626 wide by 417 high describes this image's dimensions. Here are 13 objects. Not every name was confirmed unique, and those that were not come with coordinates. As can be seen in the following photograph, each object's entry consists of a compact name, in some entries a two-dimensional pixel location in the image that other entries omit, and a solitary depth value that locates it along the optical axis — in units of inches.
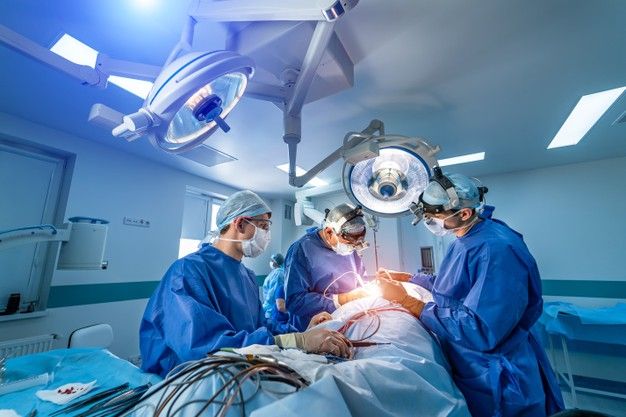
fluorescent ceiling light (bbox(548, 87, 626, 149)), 74.7
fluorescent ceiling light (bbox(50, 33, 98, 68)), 54.9
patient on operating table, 19.6
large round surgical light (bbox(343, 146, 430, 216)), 45.4
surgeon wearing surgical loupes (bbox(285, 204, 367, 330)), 70.2
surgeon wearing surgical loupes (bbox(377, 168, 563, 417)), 41.9
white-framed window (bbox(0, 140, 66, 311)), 89.5
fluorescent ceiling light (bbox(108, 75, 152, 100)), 67.5
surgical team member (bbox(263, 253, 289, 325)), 103.6
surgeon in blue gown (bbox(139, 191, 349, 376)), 38.2
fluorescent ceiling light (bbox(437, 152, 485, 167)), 115.4
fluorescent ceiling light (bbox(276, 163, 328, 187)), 127.2
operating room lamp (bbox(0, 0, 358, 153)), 25.7
